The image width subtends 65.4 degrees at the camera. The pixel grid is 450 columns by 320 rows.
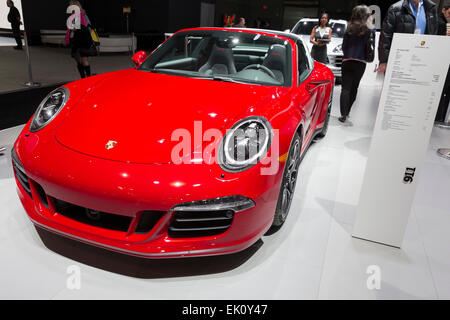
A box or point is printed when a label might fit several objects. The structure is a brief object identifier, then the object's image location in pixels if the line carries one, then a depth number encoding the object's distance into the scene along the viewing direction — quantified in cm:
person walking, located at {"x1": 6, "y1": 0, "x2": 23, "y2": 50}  978
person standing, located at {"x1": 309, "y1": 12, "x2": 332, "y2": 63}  638
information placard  179
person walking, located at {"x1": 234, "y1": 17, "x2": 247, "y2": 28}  848
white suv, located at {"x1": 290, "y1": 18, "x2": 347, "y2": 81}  711
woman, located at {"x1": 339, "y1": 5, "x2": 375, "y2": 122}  430
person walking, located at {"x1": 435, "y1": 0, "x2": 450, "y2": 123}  455
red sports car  153
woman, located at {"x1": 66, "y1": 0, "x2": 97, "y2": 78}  545
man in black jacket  377
